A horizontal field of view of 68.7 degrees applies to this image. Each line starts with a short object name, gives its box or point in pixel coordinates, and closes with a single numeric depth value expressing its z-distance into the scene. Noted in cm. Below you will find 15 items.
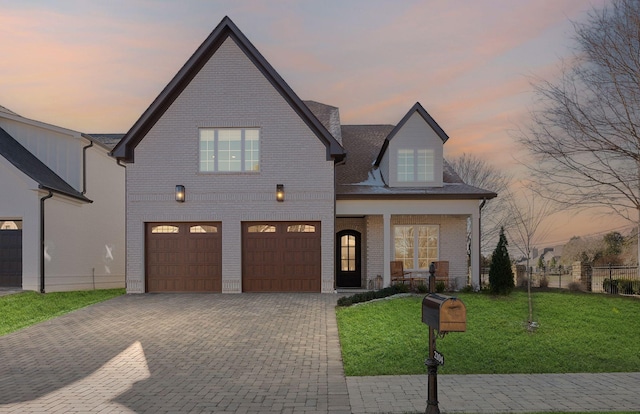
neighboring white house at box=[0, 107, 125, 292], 1734
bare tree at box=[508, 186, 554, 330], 1260
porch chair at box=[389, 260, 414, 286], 1761
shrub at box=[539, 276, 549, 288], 1914
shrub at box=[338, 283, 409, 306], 1407
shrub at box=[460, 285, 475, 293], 1675
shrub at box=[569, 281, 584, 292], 1866
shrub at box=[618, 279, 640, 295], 1681
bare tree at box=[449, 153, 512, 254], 3356
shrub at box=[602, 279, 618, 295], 1780
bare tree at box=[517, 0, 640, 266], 1661
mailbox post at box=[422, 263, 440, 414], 574
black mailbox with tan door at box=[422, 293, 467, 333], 542
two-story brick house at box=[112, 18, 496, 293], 1688
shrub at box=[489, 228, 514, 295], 1495
